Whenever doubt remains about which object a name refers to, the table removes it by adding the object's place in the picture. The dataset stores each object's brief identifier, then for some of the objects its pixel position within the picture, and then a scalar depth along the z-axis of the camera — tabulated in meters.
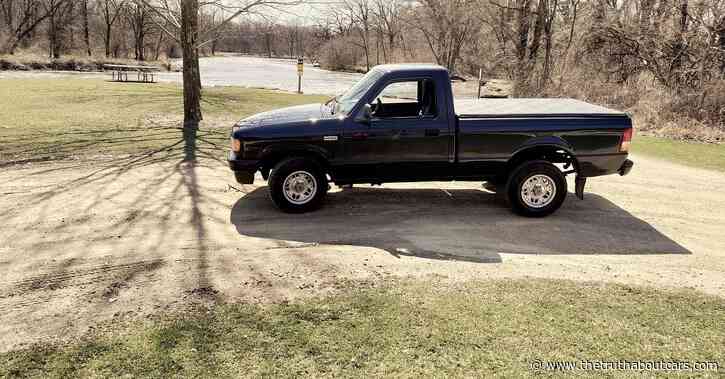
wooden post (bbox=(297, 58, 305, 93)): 23.57
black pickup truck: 6.58
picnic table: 29.53
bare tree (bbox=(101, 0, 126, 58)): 59.61
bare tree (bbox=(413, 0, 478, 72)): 32.12
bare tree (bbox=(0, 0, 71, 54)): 57.16
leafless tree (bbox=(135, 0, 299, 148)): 13.11
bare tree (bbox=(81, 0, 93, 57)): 61.58
